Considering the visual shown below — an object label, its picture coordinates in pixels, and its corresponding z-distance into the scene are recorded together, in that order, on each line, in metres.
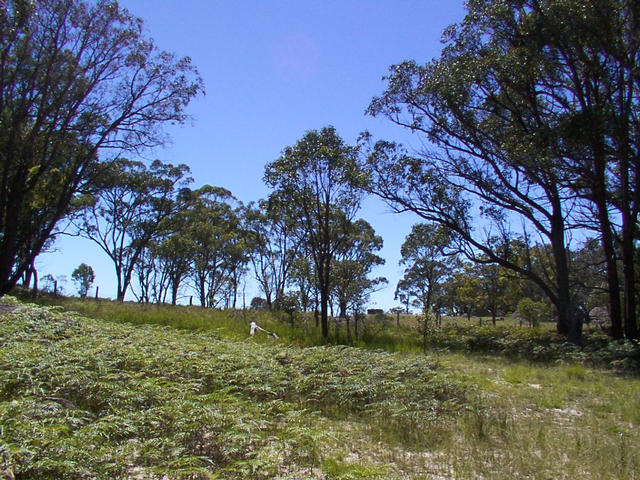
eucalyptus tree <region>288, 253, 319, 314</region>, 20.98
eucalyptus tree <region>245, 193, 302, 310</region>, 32.72
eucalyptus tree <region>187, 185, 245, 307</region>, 32.88
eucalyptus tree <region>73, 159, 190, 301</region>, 28.69
